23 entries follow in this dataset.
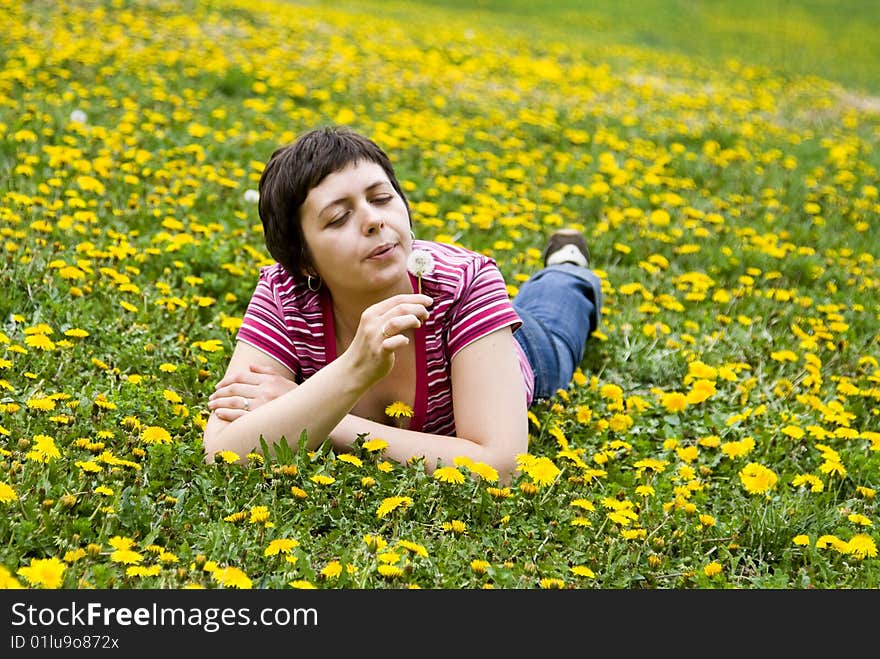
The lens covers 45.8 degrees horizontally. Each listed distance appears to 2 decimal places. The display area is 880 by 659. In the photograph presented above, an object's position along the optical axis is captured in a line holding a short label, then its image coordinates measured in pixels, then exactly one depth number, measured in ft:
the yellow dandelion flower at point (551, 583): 7.61
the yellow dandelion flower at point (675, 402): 12.21
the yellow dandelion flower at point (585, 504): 9.02
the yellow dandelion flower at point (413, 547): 7.83
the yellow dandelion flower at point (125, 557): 7.24
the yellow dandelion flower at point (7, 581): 6.63
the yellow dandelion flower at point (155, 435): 9.39
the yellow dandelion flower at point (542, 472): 9.21
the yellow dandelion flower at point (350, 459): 9.08
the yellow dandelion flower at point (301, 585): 7.23
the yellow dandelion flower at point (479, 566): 7.93
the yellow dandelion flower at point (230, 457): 8.71
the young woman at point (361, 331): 9.02
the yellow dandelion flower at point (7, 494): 7.91
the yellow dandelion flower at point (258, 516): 8.19
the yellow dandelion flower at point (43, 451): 8.61
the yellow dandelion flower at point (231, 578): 7.23
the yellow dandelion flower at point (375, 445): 9.33
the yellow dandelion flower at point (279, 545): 7.74
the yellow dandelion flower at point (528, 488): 9.08
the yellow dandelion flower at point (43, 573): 6.96
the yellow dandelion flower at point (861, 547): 8.95
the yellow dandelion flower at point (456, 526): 8.48
